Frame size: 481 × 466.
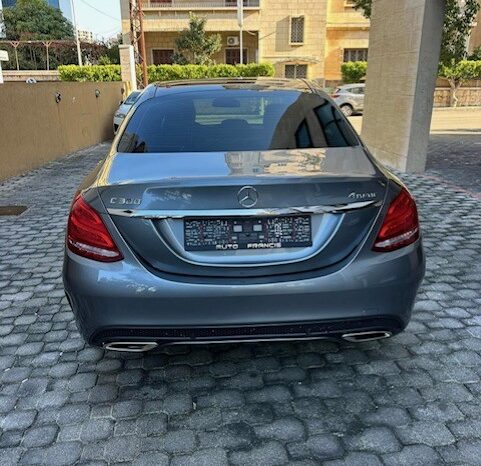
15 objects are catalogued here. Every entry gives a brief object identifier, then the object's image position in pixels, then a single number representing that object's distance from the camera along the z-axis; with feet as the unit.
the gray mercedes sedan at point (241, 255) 7.12
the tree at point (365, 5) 44.43
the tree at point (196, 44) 107.14
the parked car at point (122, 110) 45.00
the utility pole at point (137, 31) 83.51
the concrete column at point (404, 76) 25.91
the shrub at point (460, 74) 87.66
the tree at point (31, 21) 163.84
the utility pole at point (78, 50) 124.84
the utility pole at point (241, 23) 108.37
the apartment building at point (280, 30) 111.45
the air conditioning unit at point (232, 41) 115.75
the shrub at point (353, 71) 100.73
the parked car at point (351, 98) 73.51
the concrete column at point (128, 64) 67.62
